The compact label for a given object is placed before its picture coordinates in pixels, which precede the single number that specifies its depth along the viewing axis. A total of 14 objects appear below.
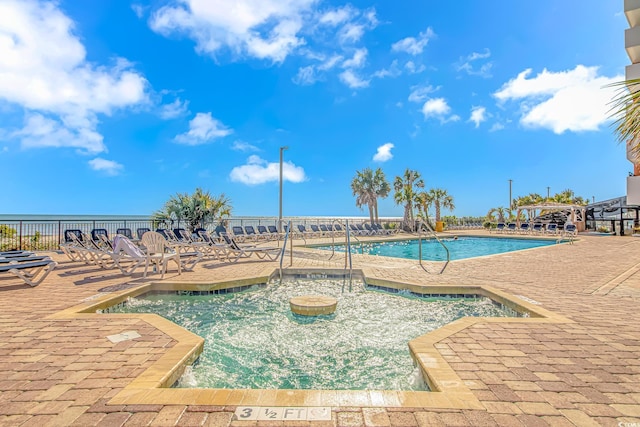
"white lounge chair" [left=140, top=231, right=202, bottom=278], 6.36
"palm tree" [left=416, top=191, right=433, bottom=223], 26.14
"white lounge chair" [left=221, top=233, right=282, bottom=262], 8.55
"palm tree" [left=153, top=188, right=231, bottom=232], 14.45
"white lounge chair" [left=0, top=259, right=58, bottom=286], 5.21
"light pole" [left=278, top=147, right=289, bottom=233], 14.89
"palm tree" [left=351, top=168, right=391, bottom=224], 28.52
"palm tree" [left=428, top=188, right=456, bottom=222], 27.44
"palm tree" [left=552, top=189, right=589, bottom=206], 32.36
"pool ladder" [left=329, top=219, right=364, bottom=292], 6.52
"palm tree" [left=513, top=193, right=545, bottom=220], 34.10
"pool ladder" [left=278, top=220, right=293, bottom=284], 7.70
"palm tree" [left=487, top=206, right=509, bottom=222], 29.72
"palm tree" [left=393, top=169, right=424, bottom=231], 25.77
